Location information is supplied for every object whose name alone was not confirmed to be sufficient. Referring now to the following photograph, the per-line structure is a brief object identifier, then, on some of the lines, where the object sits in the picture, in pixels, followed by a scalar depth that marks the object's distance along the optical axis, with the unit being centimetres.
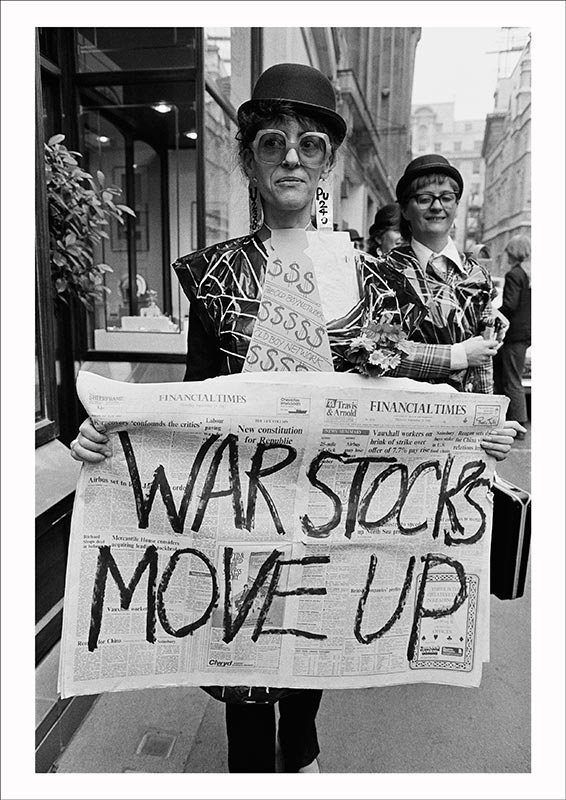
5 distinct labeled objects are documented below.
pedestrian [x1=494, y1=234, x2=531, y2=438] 576
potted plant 250
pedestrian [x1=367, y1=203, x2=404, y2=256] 397
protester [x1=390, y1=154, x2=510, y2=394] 210
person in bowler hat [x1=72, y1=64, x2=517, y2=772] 144
